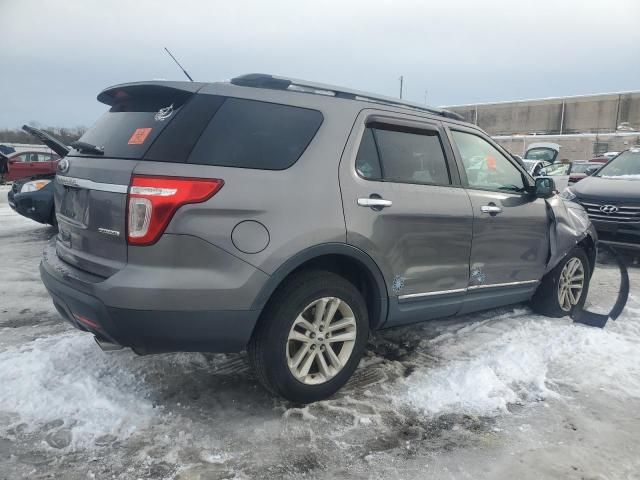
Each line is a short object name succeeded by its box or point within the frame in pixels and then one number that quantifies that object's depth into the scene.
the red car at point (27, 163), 20.81
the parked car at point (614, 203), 7.06
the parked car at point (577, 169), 14.44
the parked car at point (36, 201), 8.19
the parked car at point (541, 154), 19.32
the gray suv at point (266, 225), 2.53
